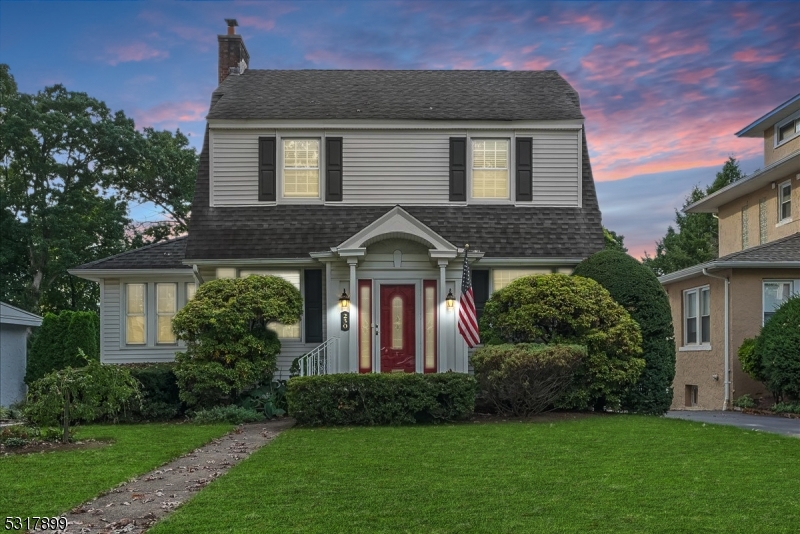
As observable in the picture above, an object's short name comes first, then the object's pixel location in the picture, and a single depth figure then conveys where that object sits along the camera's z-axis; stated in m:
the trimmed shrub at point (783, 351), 18.67
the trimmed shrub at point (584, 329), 16.39
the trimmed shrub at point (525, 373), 15.24
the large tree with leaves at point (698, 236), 43.81
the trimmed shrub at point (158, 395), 16.95
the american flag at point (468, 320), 16.53
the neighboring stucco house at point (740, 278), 21.52
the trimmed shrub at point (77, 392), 13.11
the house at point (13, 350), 24.30
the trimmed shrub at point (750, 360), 20.23
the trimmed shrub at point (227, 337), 16.80
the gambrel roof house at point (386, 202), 18.36
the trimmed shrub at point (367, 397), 15.12
